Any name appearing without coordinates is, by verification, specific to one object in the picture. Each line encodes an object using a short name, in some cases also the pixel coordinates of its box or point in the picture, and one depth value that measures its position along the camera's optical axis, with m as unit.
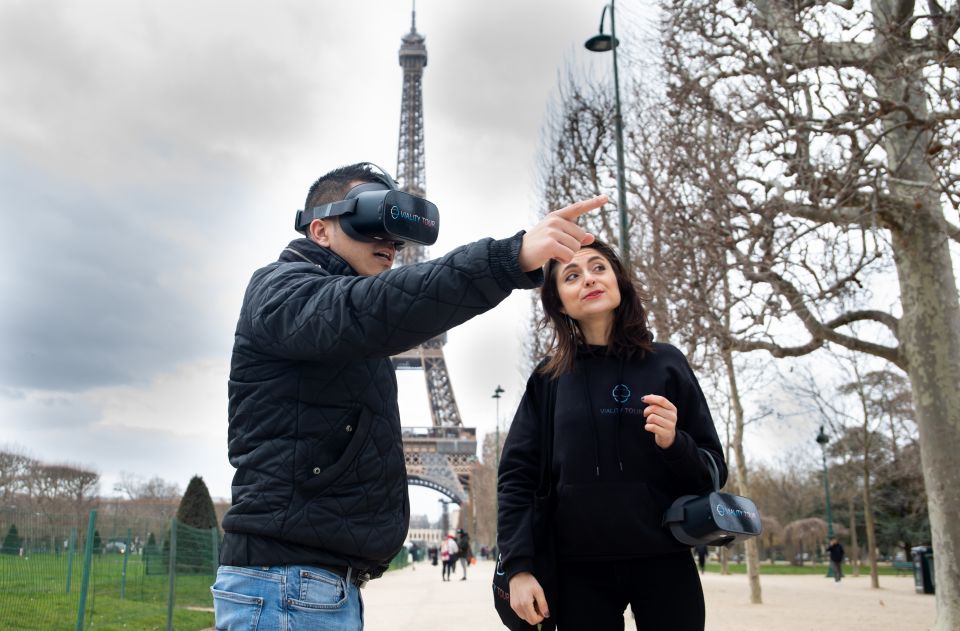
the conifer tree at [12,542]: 7.39
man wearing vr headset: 1.62
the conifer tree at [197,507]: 20.14
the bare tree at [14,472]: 32.78
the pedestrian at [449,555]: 26.09
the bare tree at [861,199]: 7.59
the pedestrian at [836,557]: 23.09
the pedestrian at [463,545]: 26.91
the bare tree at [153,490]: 61.59
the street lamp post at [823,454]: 25.00
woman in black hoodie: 2.39
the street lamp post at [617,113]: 11.86
